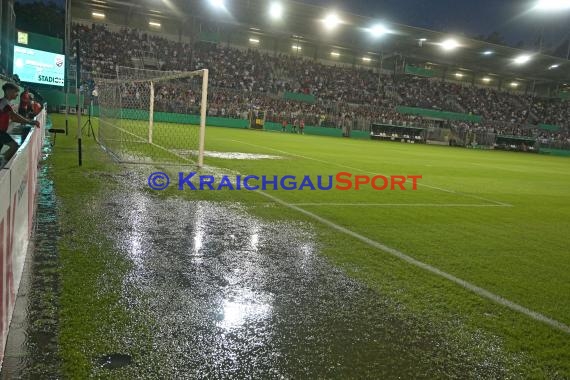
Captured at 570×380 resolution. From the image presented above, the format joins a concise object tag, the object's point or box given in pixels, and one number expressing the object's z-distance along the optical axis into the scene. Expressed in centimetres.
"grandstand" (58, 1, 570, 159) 4347
